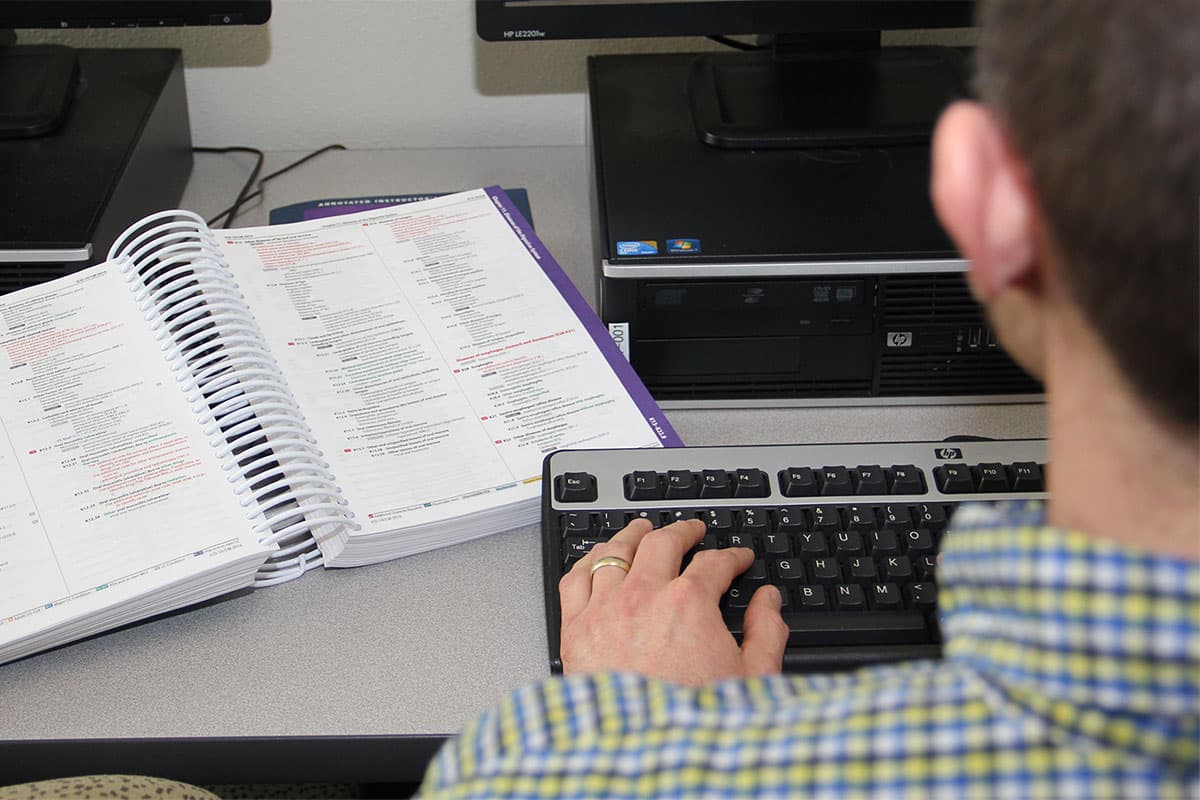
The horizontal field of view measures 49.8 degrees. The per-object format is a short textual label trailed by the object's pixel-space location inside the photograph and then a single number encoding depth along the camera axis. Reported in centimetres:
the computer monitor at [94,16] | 98
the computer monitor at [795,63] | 96
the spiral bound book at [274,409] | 71
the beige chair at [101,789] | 62
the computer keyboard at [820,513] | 68
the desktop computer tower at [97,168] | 88
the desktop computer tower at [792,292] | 86
